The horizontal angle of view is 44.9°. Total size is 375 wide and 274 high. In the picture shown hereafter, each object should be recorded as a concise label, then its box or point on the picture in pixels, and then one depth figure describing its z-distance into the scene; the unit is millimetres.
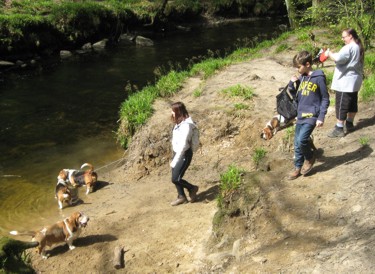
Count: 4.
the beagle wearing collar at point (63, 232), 7594
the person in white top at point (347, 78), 7906
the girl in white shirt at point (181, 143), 7938
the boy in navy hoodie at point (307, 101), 6762
